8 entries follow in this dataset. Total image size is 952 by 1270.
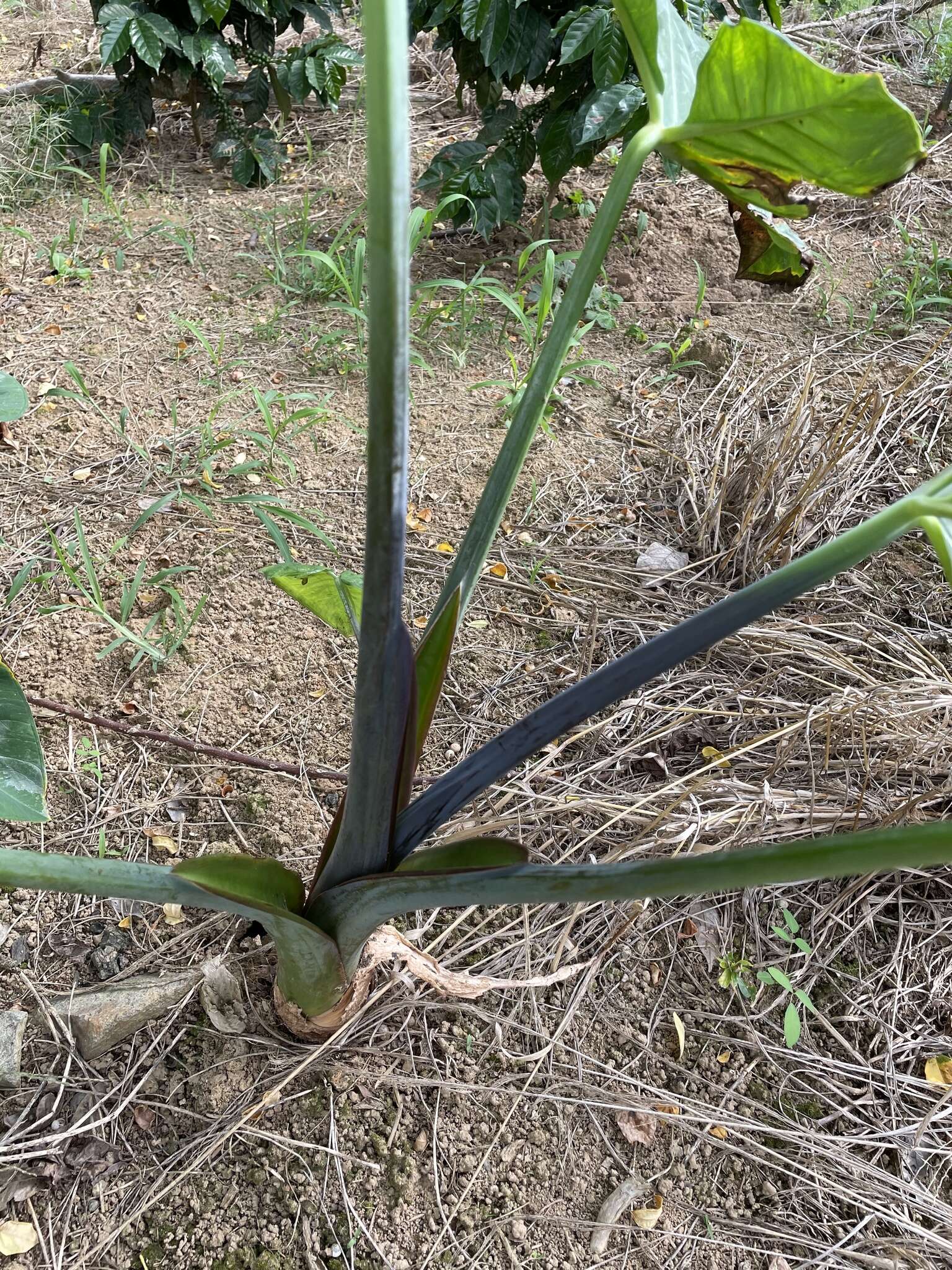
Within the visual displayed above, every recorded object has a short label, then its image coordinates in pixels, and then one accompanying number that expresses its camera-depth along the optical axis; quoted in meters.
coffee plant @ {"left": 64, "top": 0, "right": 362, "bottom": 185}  2.26
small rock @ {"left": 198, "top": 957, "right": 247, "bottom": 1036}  0.94
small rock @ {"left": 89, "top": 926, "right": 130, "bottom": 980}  0.97
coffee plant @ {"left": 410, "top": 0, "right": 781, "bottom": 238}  1.71
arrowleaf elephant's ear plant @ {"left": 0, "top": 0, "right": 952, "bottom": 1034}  0.50
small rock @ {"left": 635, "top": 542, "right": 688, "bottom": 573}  1.49
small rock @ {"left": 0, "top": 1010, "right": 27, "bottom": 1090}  0.87
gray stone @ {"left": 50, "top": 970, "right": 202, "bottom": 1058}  0.90
